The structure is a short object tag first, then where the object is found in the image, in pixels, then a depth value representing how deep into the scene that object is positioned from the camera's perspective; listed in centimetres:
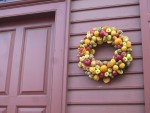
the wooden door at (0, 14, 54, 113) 302
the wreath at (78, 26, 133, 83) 263
